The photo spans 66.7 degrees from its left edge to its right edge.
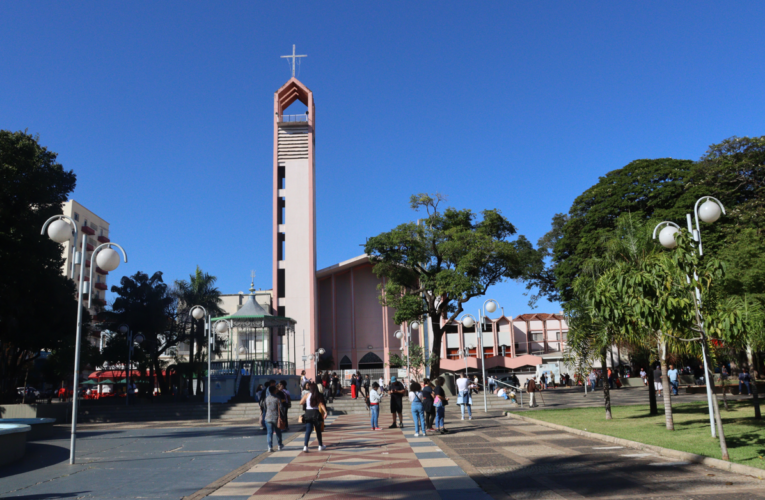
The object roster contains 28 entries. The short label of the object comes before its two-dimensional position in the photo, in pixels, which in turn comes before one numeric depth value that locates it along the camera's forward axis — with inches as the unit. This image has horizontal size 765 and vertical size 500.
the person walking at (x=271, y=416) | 481.1
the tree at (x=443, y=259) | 1290.6
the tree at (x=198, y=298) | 1683.1
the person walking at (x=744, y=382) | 1027.7
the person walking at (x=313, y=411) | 463.8
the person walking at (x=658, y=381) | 1079.6
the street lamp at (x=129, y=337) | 1171.0
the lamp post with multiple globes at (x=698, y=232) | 393.1
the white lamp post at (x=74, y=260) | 405.7
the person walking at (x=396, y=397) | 629.3
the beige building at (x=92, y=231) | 2396.7
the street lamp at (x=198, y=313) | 794.2
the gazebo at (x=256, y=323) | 1205.7
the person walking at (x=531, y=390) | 999.6
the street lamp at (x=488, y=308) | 930.5
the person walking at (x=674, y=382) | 1175.6
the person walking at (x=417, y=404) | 573.3
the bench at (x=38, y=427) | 613.2
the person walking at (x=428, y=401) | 603.5
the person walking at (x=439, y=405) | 601.0
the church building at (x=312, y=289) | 1798.7
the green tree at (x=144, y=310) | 1521.9
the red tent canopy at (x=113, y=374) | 1615.3
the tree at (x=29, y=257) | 895.1
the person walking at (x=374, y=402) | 633.6
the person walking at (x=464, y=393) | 745.6
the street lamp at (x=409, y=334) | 1374.3
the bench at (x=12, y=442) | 408.6
